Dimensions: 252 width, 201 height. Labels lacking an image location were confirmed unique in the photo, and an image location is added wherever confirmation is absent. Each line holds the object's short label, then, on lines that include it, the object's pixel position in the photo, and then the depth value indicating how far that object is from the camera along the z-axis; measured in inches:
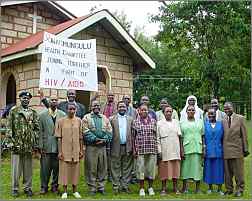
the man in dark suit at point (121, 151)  350.0
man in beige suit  344.8
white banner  387.2
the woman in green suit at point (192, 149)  353.7
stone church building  477.4
